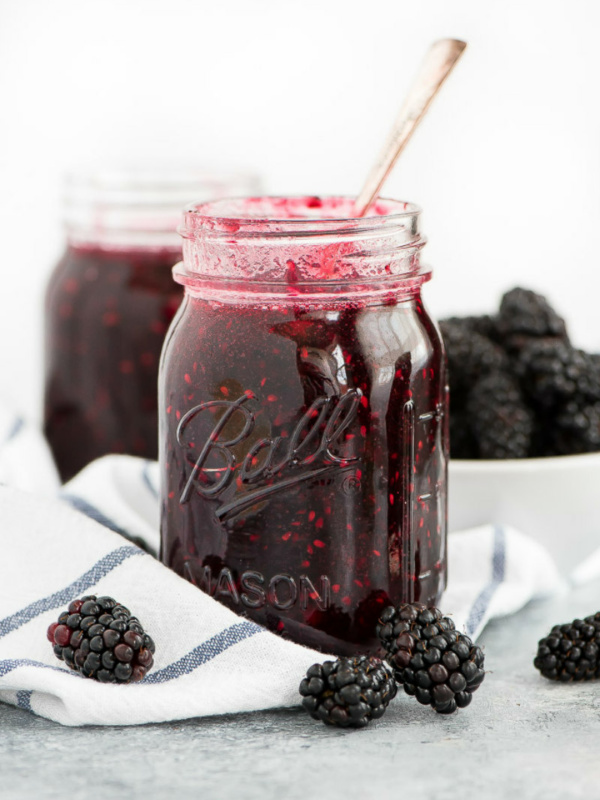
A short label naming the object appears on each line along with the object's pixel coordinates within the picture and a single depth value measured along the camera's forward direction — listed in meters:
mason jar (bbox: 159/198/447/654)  0.48
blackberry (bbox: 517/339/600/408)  0.58
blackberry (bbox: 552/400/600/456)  0.58
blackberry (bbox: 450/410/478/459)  0.59
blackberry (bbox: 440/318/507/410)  0.59
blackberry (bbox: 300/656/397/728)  0.46
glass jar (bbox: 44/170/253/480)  0.65
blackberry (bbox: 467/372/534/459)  0.57
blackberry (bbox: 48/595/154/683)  0.48
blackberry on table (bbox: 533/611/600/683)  0.50
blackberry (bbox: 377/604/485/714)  0.47
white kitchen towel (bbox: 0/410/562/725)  0.47
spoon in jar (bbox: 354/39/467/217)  0.50
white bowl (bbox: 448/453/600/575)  0.57
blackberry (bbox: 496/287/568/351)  0.60
